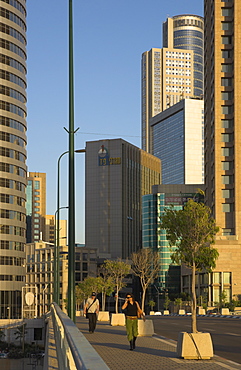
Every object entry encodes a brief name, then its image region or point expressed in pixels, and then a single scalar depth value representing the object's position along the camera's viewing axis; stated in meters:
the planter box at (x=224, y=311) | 80.81
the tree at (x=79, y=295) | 144.00
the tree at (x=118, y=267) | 73.99
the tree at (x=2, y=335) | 88.91
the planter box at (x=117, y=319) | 37.18
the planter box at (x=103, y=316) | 47.03
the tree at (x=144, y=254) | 128.66
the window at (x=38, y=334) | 92.75
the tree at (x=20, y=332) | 85.54
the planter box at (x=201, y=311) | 88.81
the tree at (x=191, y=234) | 24.84
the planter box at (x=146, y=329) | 27.59
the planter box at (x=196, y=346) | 17.95
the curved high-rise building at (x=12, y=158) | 102.69
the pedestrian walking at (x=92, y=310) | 27.38
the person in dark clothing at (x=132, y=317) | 19.83
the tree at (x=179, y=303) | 114.19
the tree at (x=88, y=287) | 122.94
